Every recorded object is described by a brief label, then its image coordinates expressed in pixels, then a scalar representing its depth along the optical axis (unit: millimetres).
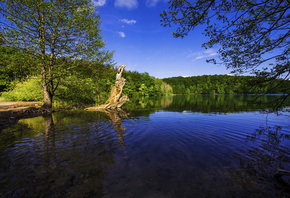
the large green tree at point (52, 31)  14461
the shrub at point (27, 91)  23156
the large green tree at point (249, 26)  6129
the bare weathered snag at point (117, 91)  24016
